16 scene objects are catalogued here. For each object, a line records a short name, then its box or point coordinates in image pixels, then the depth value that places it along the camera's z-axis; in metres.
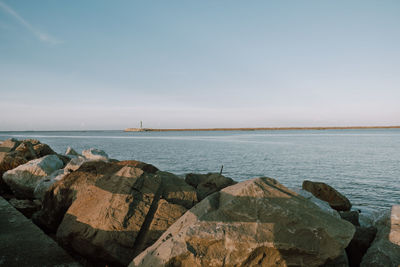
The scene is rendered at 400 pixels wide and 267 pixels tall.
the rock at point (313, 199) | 6.00
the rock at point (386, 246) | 3.84
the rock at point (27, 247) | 4.26
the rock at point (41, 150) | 15.86
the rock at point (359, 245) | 4.46
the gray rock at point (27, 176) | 9.79
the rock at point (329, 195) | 9.73
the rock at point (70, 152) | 20.33
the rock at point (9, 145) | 16.09
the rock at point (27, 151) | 13.51
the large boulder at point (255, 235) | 3.06
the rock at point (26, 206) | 7.60
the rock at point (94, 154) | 15.47
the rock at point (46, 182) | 8.20
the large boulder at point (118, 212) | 4.38
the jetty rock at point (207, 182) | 9.99
